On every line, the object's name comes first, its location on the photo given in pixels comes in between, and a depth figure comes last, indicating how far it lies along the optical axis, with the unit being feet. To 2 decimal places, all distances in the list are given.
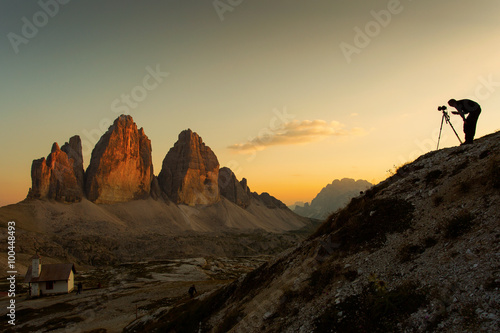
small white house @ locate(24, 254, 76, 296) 191.62
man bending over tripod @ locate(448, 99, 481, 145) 60.90
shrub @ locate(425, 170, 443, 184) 52.74
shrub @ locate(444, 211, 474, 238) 36.55
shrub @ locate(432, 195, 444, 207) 45.05
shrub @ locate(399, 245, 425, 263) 37.96
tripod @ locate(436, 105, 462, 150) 66.18
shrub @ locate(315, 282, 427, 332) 30.63
